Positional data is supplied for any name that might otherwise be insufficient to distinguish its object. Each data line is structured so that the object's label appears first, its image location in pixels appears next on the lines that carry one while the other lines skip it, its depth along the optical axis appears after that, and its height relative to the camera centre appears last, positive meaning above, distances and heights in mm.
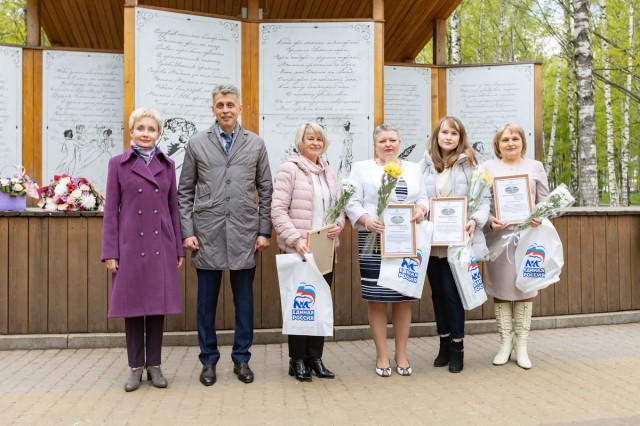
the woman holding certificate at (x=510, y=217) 5453 -2
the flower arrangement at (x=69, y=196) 6266 +204
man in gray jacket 4977 +22
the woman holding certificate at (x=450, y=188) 5383 +225
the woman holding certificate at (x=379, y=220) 5137 -19
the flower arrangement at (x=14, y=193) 6273 +235
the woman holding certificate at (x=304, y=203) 4945 +102
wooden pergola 9867 +3095
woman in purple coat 4781 -153
